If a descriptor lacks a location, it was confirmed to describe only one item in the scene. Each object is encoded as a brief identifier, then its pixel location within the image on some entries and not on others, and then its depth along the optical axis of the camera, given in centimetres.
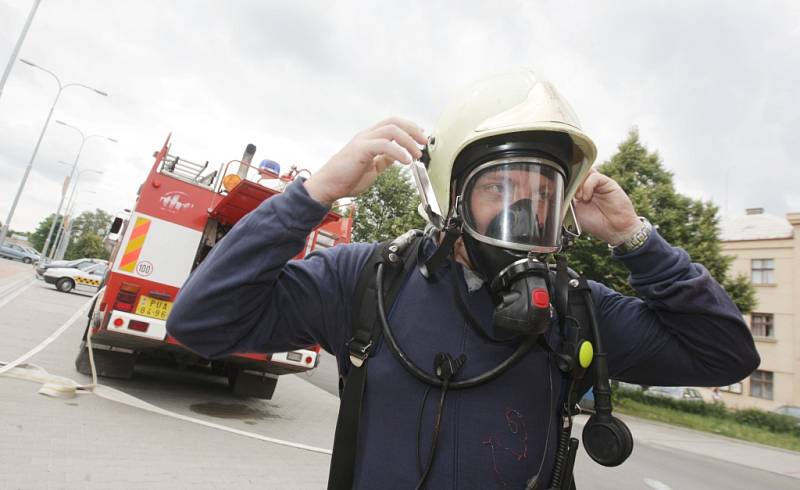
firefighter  140
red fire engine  558
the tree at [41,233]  8650
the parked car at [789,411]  2264
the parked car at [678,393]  2822
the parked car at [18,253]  4400
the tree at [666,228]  1730
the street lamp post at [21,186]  2184
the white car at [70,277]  2052
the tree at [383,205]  2653
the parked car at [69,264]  2195
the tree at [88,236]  6252
